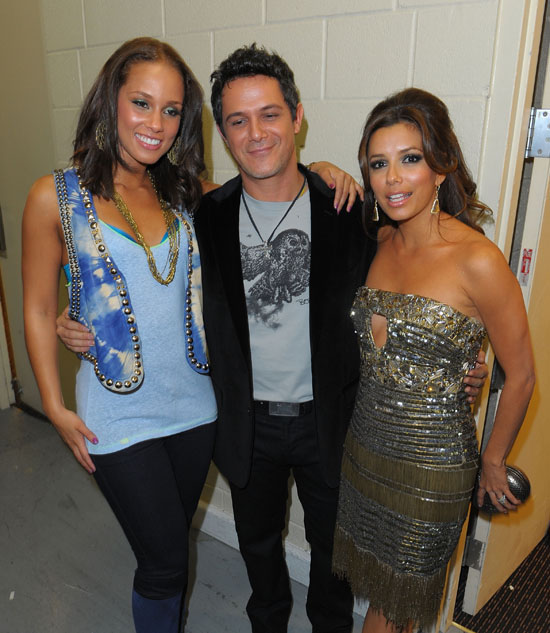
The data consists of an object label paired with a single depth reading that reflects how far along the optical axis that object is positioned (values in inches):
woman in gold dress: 53.4
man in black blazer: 61.6
